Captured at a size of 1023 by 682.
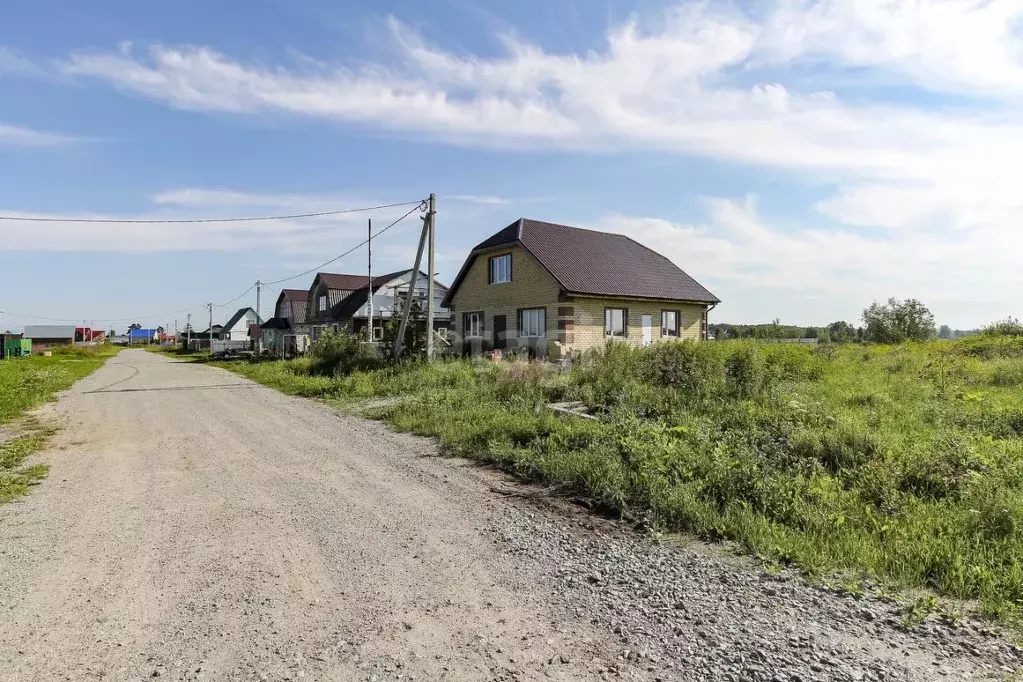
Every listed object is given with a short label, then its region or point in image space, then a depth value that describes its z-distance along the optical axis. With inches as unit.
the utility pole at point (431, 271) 701.3
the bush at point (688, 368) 411.1
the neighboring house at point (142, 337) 4680.1
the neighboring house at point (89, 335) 3494.1
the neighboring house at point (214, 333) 3001.5
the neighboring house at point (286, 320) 1759.4
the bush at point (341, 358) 756.6
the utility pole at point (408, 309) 720.3
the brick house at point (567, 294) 853.2
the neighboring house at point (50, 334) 3080.7
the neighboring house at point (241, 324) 2503.7
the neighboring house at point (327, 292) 1635.1
